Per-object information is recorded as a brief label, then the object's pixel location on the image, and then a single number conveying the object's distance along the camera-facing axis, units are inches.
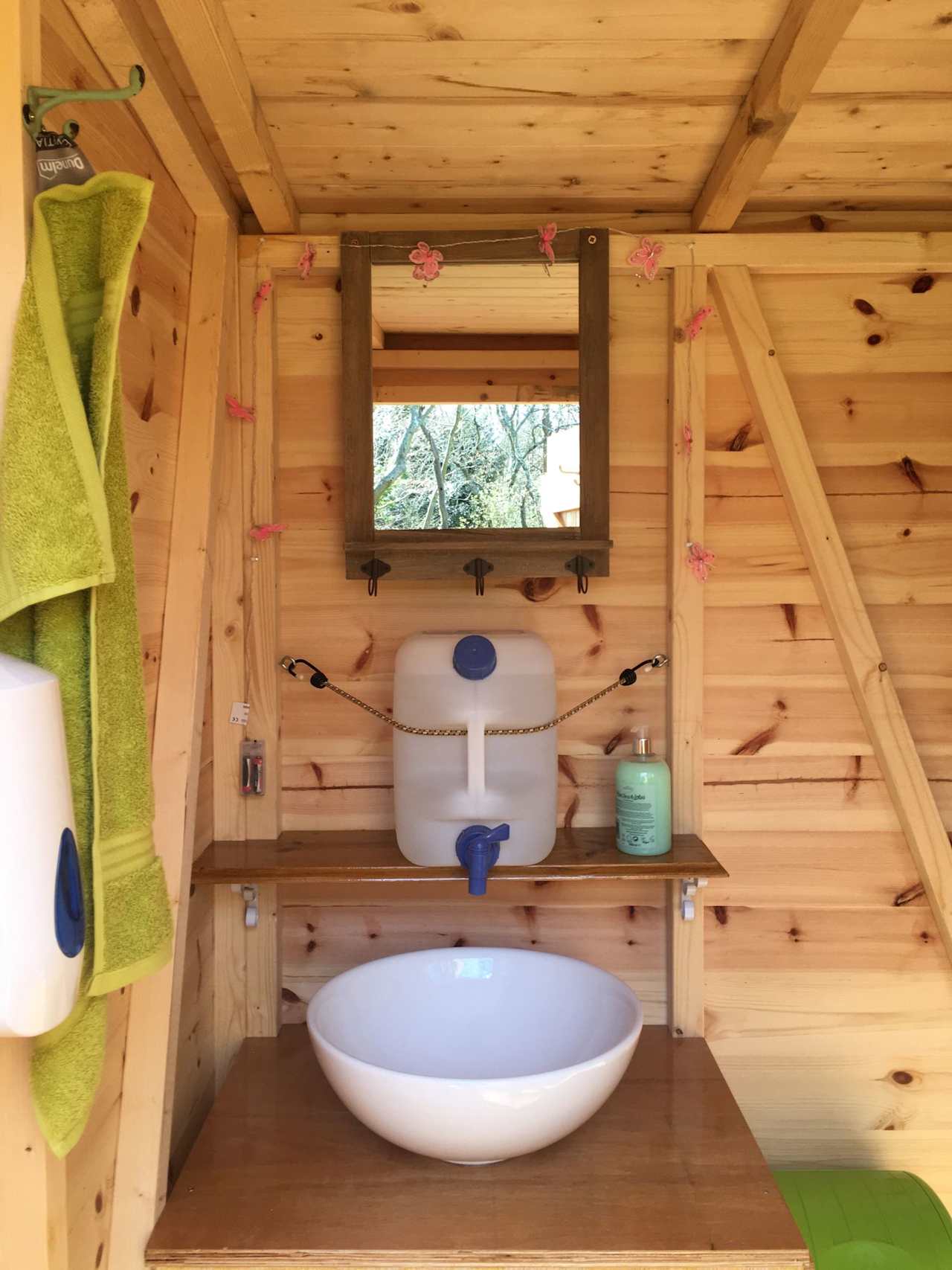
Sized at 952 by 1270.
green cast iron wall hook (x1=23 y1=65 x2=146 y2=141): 28.8
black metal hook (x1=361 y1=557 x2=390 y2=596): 57.3
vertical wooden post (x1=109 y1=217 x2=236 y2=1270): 41.8
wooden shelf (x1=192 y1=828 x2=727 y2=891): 53.2
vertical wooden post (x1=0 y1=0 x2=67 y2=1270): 28.4
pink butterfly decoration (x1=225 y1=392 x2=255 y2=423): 58.1
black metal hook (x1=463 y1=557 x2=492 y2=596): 56.9
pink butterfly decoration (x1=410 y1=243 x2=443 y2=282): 57.2
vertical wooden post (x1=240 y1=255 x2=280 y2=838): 58.6
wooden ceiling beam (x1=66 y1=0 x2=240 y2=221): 36.6
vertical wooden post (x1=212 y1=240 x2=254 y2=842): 58.7
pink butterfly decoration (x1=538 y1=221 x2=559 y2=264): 56.7
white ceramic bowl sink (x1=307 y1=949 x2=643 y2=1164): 40.9
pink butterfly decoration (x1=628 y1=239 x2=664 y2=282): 58.1
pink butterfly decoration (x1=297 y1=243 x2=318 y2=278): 57.7
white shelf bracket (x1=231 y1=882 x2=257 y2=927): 57.7
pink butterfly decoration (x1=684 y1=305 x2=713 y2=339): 58.2
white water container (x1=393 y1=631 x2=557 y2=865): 54.2
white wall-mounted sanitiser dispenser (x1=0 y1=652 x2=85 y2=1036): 24.7
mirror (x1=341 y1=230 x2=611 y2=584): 57.2
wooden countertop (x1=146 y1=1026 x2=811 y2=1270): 40.1
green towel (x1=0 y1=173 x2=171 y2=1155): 27.7
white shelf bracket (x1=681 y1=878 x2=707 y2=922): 58.4
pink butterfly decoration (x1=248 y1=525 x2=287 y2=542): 58.4
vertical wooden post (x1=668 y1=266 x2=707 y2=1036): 58.9
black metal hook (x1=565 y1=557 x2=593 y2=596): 57.6
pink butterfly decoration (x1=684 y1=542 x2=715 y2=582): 58.9
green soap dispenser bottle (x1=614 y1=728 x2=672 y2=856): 55.2
